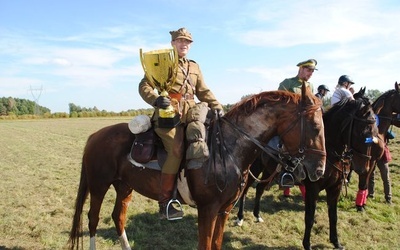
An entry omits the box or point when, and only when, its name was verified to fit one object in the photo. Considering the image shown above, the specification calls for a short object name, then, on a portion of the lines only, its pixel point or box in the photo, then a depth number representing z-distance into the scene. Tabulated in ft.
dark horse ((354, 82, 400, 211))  24.30
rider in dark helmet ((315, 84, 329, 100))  32.61
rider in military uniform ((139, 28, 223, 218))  12.92
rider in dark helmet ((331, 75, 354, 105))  21.47
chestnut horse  11.69
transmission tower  397.88
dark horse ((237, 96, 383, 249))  18.07
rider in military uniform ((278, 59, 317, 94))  19.16
